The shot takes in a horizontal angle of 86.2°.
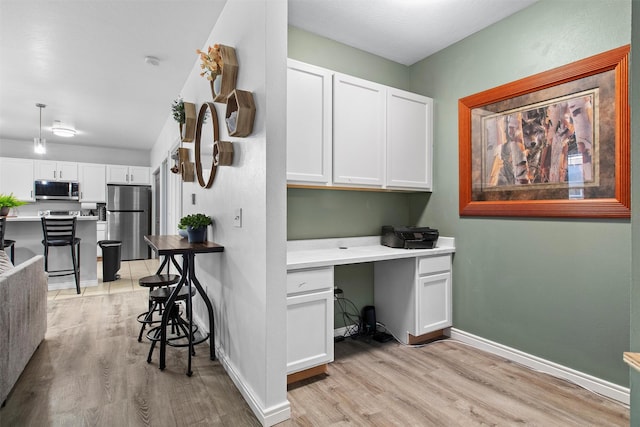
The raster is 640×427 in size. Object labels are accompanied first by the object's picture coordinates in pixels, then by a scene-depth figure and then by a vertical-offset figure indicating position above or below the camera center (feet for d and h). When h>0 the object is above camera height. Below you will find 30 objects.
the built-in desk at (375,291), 6.92 -1.89
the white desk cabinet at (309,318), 6.82 -2.14
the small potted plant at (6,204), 13.02 +0.44
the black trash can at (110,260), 16.58 -2.19
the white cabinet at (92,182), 22.47 +2.18
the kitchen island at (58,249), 14.69 -1.46
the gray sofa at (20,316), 6.19 -2.17
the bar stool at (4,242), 12.46 -1.05
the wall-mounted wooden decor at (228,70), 7.02 +2.98
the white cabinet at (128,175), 23.33 +2.80
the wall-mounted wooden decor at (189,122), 10.21 +2.79
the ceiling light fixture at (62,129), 16.28 +4.12
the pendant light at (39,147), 15.70 +3.15
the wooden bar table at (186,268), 7.22 -1.23
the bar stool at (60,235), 14.16 -0.85
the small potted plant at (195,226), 8.29 -0.29
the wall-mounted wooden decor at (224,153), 7.36 +1.32
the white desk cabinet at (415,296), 8.96 -2.24
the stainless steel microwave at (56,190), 20.90 +1.58
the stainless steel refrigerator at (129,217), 22.99 -0.16
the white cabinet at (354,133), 7.87 +2.10
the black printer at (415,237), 9.29 -0.65
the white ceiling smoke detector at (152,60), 10.30 +4.73
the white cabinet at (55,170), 21.11 +2.83
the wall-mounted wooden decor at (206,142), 8.45 +1.98
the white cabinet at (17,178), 20.17 +2.26
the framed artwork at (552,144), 6.63 +1.56
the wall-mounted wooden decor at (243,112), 6.16 +1.85
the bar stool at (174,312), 7.78 -2.49
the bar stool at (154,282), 8.64 -1.75
